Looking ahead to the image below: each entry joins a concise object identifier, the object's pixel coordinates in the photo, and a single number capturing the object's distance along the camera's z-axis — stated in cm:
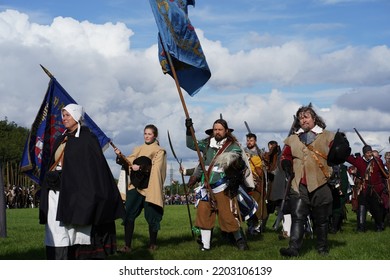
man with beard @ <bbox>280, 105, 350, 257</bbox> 983
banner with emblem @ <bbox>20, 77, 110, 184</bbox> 887
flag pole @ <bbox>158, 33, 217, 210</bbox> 1067
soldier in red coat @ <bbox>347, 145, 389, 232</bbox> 1641
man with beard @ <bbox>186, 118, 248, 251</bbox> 1108
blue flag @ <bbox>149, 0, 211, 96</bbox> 1093
